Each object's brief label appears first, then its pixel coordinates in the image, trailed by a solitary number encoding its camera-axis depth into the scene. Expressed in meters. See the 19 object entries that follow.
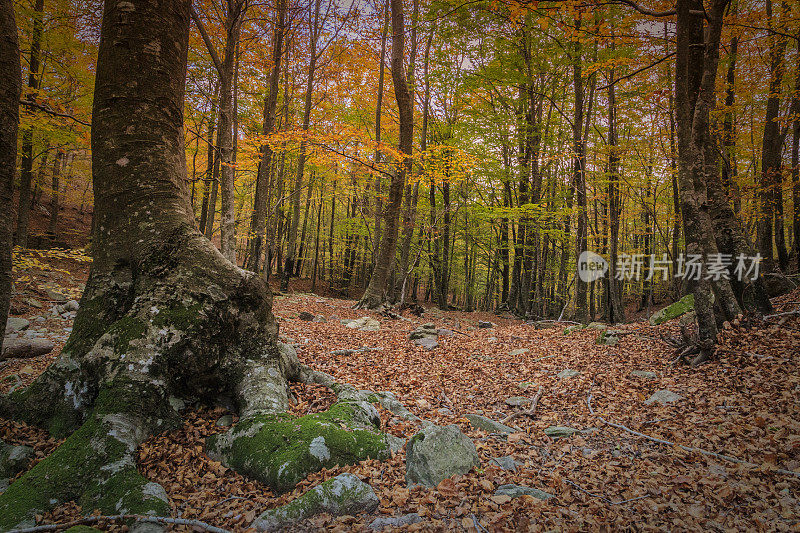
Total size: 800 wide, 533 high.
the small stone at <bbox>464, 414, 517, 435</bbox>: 4.19
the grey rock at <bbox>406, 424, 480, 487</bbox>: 2.90
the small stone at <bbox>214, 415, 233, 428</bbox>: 3.31
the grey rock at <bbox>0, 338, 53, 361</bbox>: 5.61
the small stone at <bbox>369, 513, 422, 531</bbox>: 2.36
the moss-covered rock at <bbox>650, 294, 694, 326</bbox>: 8.52
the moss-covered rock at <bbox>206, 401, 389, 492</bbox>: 2.79
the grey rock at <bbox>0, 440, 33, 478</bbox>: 2.49
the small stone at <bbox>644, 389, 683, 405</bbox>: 4.61
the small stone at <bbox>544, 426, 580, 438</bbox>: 4.11
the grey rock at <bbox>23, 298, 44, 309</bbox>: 8.19
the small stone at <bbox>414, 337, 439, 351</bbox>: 7.91
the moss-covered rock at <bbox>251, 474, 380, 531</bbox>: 2.31
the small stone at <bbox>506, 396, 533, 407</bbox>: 5.09
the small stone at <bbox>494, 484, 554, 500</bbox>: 2.77
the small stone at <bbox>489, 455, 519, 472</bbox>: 3.27
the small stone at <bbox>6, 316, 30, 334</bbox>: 6.59
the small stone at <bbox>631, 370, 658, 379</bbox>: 5.48
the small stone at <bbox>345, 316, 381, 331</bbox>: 9.31
